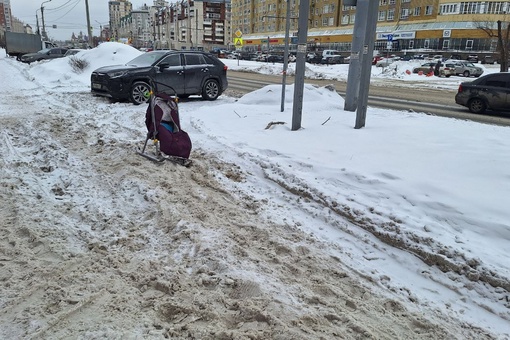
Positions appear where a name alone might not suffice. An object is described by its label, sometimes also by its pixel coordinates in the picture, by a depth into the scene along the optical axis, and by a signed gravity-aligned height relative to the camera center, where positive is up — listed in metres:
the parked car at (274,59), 58.69 -0.04
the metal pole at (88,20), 36.78 +2.98
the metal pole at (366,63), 8.25 -0.03
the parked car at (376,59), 54.78 +0.41
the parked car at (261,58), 62.97 +0.06
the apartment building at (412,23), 63.72 +7.22
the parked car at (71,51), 29.05 +0.08
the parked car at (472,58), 60.18 +1.07
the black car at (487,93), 13.65 -0.96
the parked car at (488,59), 58.21 +0.96
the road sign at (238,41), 41.91 +1.69
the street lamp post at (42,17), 55.66 +4.76
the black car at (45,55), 31.65 -0.28
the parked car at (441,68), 36.55 -0.43
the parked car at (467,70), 37.66 -0.47
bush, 22.12 -0.64
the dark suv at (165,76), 11.88 -0.63
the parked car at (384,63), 46.13 -0.08
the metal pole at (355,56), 10.09 +0.13
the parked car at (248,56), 71.01 +0.33
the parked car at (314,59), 55.88 +0.15
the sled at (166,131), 5.94 -1.12
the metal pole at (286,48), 9.19 +0.25
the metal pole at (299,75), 7.64 -0.30
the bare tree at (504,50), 30.02 +1.20
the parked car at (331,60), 53.89 +0.08
